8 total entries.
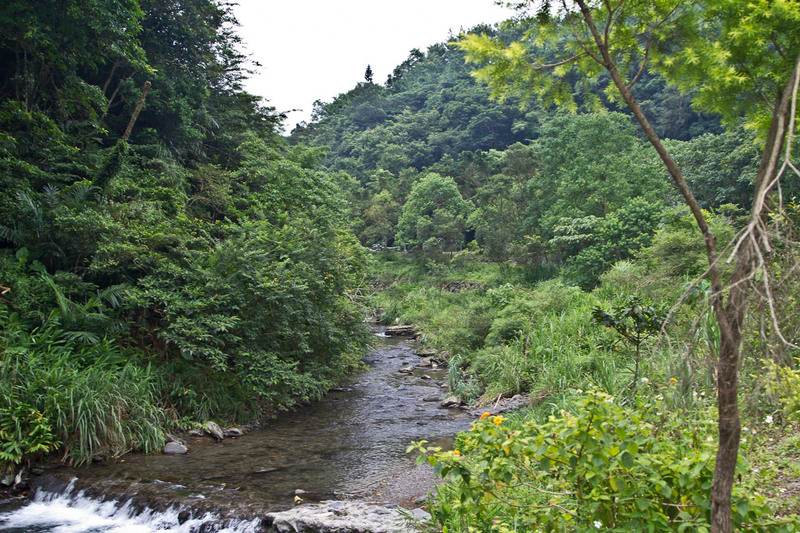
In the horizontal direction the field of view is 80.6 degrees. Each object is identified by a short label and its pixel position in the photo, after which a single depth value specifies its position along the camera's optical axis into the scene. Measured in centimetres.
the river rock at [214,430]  823
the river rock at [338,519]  483
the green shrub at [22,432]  614
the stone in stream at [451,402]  1063
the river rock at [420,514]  484
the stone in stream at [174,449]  740
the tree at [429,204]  3653
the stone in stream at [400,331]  2291
